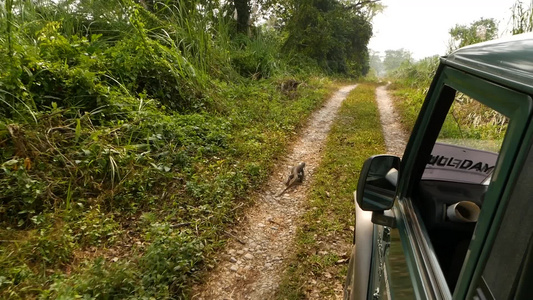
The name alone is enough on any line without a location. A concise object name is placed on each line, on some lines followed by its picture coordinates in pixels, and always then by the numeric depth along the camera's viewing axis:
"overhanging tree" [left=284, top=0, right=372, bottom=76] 15.81
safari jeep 0.65
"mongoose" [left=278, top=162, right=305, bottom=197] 4.63
